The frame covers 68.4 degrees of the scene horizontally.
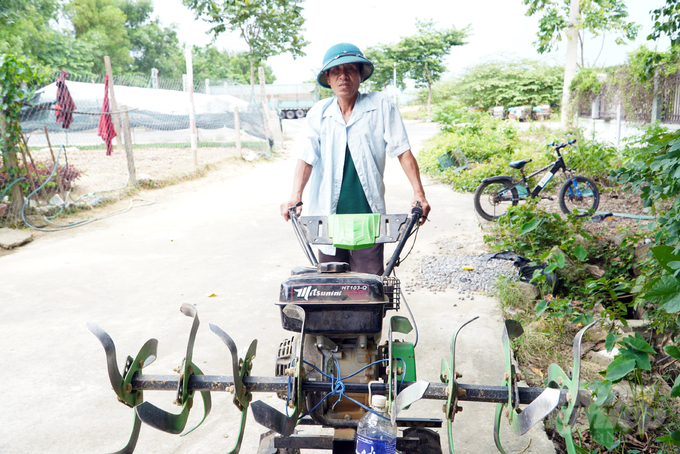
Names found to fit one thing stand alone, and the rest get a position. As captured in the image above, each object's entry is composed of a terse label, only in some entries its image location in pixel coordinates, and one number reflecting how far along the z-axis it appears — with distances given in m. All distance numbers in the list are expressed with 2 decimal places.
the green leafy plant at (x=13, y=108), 6.38
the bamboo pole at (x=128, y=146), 8.87
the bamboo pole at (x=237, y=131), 13.98
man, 2.85
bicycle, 7.54
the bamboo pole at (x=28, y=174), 6.93
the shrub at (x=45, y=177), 6.78
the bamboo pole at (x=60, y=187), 7.66
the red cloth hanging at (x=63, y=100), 10.23
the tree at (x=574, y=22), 15.83
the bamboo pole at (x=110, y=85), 9.04
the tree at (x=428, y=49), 39.38
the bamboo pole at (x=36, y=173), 6.90
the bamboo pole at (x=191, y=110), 11.46
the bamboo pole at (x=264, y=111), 15.89
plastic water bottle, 1.59
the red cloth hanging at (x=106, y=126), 10.19
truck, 39.56
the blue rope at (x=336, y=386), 1.67
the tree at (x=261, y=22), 14.90
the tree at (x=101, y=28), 35.31
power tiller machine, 1.52
